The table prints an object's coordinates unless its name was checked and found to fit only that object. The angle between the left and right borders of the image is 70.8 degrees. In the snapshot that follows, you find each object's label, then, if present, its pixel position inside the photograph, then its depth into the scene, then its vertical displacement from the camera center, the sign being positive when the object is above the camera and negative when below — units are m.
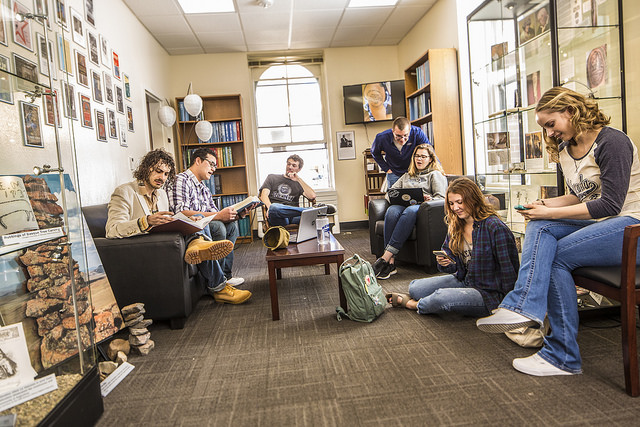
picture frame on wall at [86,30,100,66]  3.51 +1.18
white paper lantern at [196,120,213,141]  5.74 +0.75
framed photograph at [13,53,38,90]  1.39 +0.42
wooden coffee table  2.66 -0.46
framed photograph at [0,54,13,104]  1.32 +0.34
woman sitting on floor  2.25 -0.47
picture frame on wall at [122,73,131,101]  4.31 +1.05
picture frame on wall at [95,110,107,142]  3.59 +0.56
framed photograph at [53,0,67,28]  3.08 +1.28
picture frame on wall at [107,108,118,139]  3.84 +0.62
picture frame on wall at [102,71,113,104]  3.79 +0.93
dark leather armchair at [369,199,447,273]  3.53 -0.51
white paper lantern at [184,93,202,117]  5.63 +1.07
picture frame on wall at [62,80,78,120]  1.56 +0.36
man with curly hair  2.53 -0.12
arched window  6.75 +0.97
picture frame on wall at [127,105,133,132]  4.38 +0.74
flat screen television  6.33 +1.06
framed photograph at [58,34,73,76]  3.08 +0.96
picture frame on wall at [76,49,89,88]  3.29 +0.95
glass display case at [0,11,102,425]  1.32 -0.20
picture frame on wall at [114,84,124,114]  4.07 +0.87
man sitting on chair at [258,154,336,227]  4.49 -0.05
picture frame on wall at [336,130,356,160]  6.71 +0.50
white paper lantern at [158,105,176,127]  5.34 +0.90
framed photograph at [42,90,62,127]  1.47 +0.30
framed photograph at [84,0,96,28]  3.49 +1.45
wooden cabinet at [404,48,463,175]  4.83 +0.70
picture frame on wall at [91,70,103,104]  3.54 +0.88
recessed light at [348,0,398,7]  5.01 +1.95
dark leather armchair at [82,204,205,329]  2.49 -0.44
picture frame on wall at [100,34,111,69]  3.77 +1.23
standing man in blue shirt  4.24 +0.28
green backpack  2.53 -0.66
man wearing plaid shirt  3.36 -0.11
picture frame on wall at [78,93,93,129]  3.30 +0.64
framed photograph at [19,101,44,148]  1.38 +0.24
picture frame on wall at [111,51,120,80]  4.05 +1.18
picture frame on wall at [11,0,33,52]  1.39 +0.55
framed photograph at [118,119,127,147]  4.12 +0.58
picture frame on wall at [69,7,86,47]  3.23 +1.25
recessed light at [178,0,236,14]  4.71 +1.94
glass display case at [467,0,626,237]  2.70 +0.60
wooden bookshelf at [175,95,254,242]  6.10 +0.59
